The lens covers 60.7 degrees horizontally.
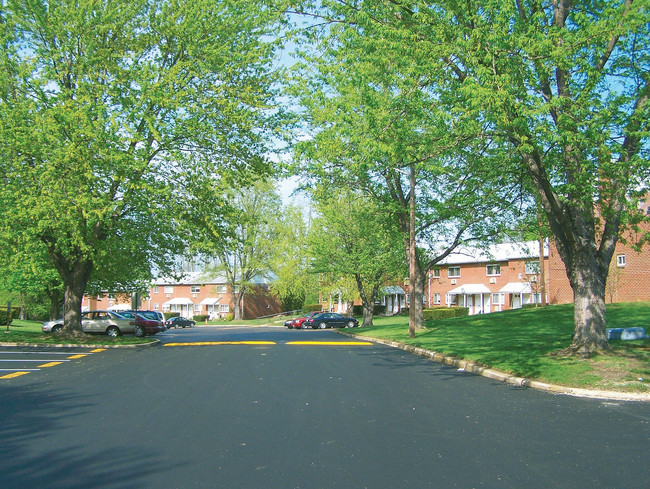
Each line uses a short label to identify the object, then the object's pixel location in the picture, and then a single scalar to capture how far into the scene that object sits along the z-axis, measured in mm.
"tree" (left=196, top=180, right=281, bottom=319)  58031
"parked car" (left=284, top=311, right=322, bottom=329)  45844
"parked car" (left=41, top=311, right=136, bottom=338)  30875
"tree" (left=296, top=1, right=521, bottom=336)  13039
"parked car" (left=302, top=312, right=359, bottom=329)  43681
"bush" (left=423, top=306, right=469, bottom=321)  48625
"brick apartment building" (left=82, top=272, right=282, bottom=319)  74188
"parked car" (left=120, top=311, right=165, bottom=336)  32344
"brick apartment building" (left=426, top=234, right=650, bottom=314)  36750
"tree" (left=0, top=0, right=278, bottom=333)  19984
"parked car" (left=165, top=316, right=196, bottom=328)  55491
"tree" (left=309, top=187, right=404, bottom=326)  34000
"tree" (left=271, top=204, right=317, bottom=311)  58438
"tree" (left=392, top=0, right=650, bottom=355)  11375
